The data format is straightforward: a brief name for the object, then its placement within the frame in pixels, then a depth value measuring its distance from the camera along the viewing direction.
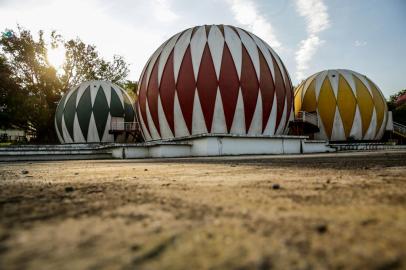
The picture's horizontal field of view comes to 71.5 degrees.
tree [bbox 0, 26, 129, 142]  16.03
